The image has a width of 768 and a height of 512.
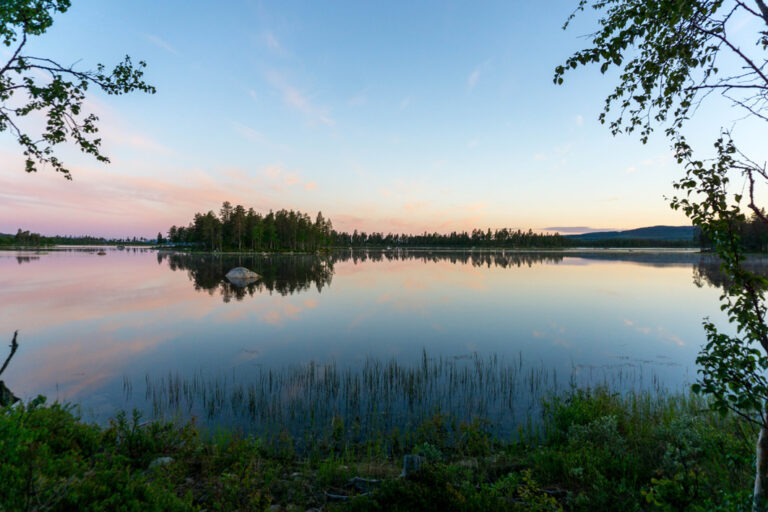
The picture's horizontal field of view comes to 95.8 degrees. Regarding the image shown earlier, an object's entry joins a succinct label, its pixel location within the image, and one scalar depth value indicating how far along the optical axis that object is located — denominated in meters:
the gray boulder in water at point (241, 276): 52.62
